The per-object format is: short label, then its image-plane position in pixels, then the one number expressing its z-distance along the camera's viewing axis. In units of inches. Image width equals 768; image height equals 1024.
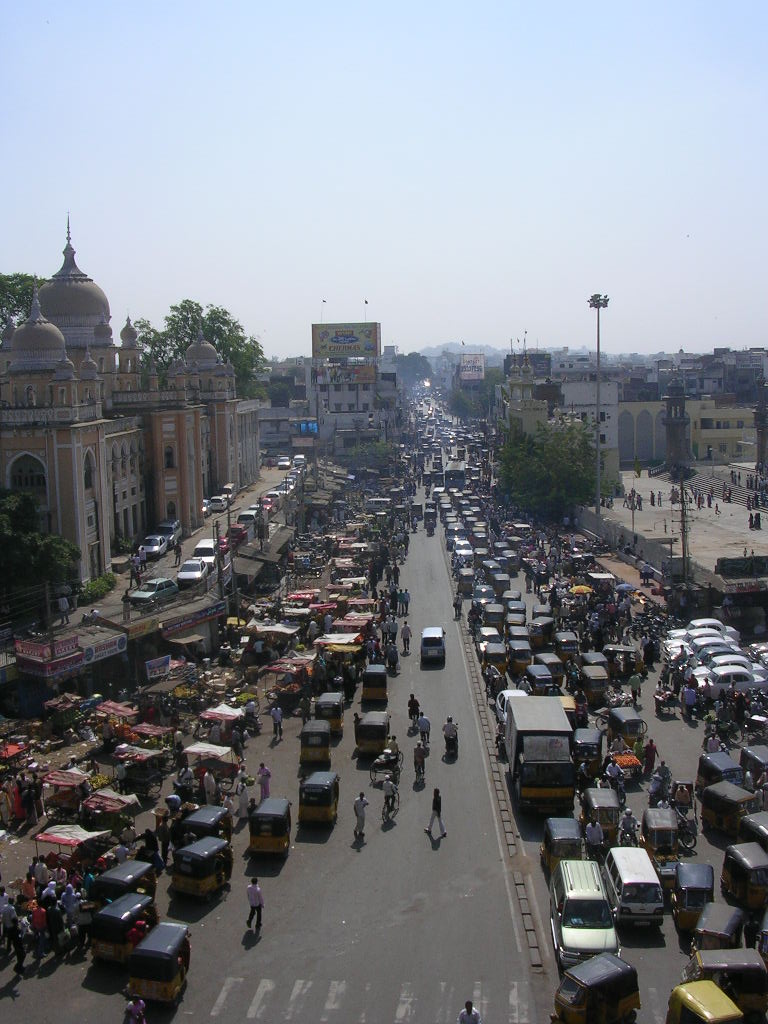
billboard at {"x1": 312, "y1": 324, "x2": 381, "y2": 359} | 4340.6
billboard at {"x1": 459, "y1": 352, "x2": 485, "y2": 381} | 7332.7
